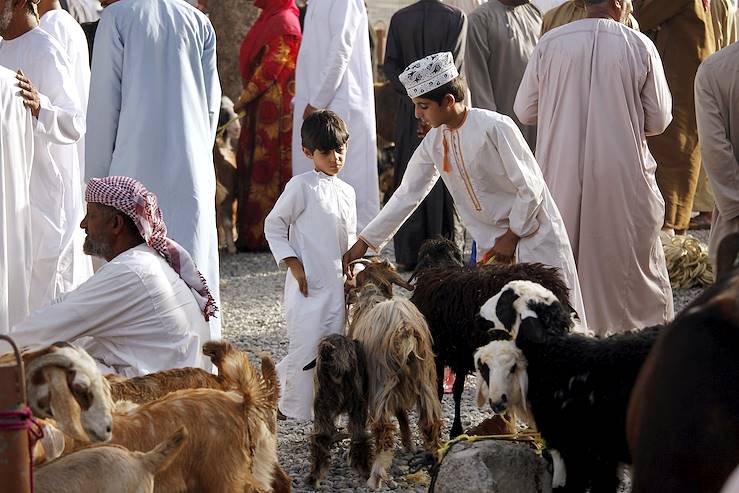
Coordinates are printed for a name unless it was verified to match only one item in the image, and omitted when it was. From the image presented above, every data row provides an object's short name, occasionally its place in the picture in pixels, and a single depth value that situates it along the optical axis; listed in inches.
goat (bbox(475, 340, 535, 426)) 260.5
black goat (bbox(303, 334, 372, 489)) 312.7
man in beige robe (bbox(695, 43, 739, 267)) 378.5
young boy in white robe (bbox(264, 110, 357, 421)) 369.6
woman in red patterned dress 702.9
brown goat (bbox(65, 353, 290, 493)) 245.1
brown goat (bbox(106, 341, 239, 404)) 268.7
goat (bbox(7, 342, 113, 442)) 218.5
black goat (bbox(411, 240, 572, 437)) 332.2
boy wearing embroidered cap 362.0
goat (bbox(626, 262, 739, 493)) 113.9
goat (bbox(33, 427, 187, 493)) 212.2
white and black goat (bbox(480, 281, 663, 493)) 244.8
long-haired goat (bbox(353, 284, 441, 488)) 312.7
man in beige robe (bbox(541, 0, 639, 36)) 567.4
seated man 284.8
